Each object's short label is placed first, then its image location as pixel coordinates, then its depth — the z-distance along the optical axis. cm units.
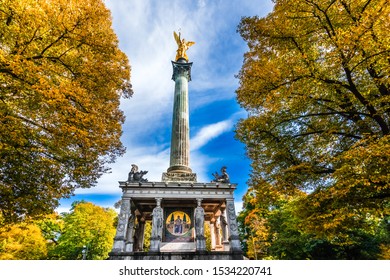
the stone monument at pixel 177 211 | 1566
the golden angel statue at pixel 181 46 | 2917
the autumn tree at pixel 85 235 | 2741
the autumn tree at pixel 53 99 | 711
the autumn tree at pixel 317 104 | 648
